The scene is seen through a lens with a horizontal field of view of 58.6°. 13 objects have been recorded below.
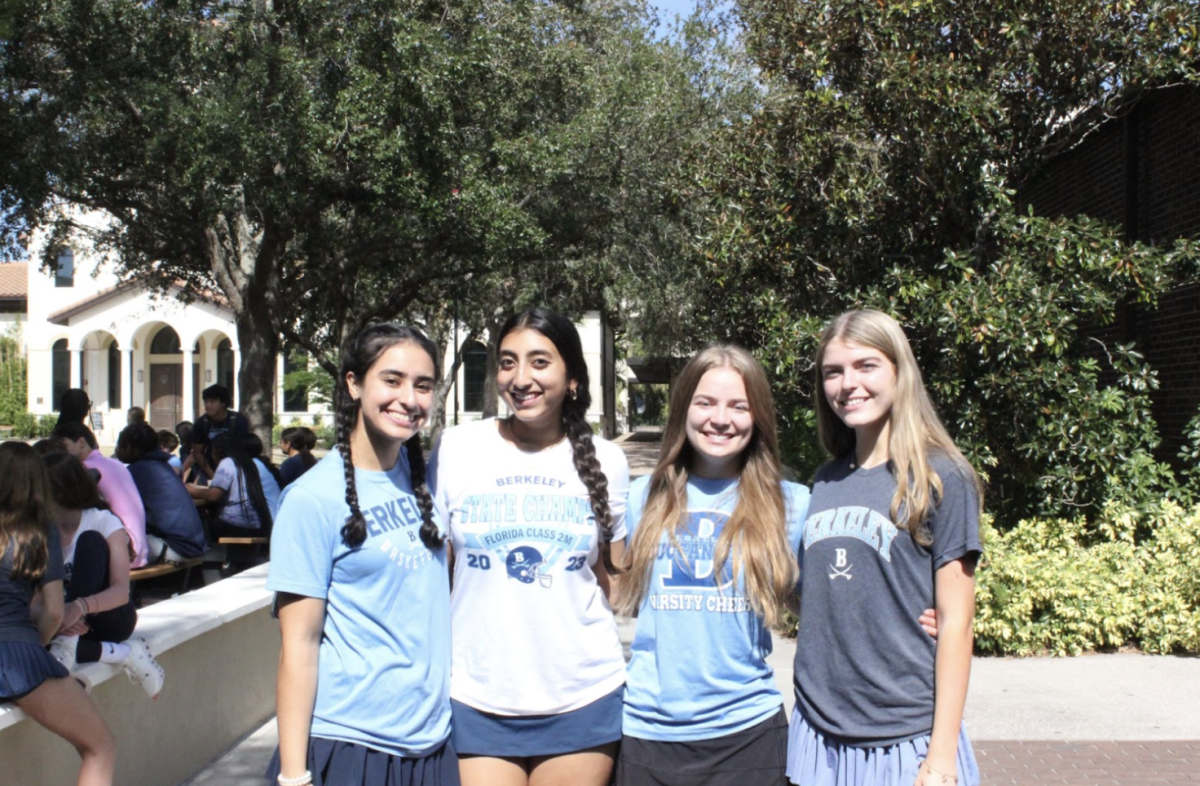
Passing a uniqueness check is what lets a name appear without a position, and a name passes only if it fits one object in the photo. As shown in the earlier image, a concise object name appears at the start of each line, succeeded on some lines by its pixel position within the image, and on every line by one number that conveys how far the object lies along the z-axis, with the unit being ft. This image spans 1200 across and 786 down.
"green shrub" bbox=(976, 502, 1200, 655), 22.95
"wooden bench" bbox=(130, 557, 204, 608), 20.81
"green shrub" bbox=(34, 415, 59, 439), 125.70
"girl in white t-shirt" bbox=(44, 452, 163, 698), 13.78
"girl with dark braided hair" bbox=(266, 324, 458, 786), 8.00
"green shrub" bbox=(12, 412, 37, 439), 127.95
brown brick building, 27.89
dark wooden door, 137.28
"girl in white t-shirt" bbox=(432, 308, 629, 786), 8.66
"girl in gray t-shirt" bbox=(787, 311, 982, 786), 8.12
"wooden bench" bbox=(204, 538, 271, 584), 26.37
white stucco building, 132.16
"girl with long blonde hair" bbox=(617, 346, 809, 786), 8.68
